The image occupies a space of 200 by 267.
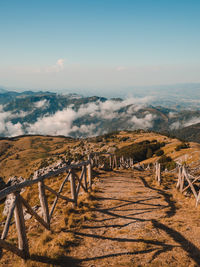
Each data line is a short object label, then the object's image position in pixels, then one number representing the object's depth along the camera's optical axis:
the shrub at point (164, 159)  62.81
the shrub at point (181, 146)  72.32
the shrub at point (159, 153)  82.46
